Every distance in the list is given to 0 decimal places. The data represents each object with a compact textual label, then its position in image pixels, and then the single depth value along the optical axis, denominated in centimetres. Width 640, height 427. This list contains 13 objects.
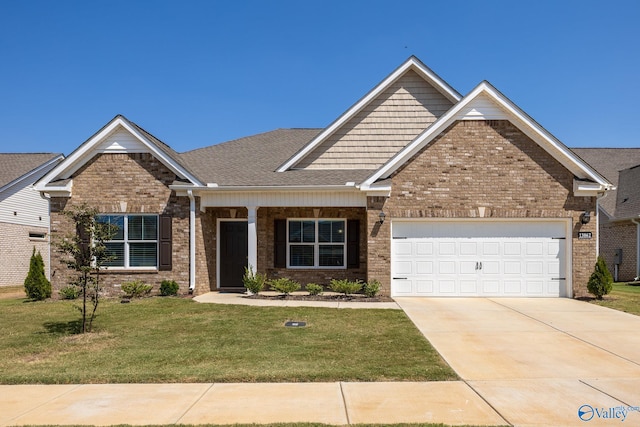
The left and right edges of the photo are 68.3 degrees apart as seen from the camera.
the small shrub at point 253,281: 1430
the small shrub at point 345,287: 1388
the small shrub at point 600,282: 1345
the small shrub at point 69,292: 1428
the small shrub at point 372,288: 1377
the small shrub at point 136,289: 1420
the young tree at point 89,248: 938
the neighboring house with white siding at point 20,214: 2230
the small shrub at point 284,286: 1404
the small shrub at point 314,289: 1401
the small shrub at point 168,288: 1434
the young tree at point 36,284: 1459
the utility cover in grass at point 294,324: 993
